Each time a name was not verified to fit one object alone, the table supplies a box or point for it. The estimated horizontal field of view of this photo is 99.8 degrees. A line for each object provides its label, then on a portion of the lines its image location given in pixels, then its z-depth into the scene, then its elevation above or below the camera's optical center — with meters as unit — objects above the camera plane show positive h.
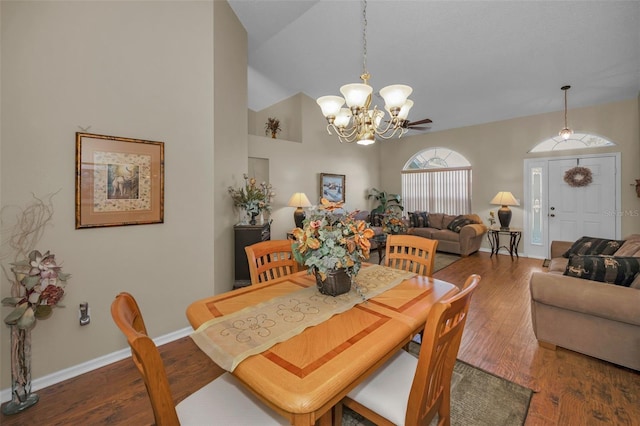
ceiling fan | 4.21 +1.63
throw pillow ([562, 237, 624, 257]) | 3.04 -0.42
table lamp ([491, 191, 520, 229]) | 5.56 +0.15
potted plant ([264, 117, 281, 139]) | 5.70 +1.84
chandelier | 2.16 +0.93
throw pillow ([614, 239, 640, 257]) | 2.54 -0.38
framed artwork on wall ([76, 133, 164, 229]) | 2.00 +0.25
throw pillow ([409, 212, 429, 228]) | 6.89 -0.22
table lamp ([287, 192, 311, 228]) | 5.50 +0.18
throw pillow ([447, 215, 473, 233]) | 6.04 -0.26
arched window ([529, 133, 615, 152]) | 5.02 +1.33
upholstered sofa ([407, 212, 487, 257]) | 5.75 -0.42
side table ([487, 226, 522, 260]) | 5.60 -0.58
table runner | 1.00 -0.49
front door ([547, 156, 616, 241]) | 4.92 +0.17
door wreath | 5.07 +0.66
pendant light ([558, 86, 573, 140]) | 4.35 +1.29
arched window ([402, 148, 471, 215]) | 6.70 +0.77
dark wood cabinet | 3.12 -0.34
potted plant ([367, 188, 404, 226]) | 7.27 +0.27
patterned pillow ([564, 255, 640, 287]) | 2.05 -0.46
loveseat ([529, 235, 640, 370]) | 1.96 -0.78
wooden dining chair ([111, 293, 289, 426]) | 0.79 -0.77
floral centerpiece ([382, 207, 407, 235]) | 5.48 -0.30
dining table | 0.83 -0.51
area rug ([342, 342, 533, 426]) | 1.60 -1.23
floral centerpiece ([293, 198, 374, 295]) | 1.42 -0.16
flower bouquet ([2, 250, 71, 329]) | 1.65 -0.50
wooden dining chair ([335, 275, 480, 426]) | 0.93 -0.77
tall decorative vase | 1.69 -1.02
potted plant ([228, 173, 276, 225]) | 3.14 +0.16
